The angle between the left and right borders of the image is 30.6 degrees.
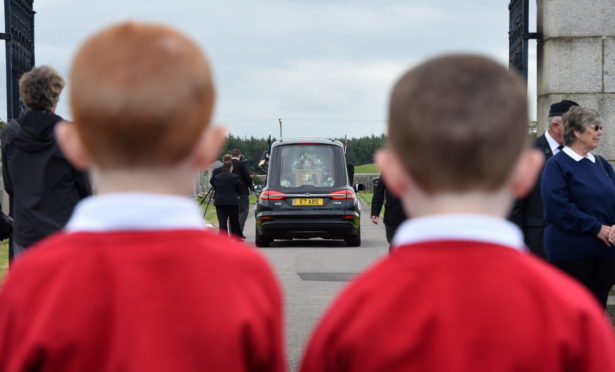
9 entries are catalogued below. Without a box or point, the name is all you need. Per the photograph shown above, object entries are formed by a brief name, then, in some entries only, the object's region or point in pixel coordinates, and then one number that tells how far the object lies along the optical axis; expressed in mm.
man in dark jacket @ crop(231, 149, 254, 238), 21578
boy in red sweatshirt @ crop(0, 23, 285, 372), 2096
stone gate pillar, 10477
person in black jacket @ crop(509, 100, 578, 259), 7391
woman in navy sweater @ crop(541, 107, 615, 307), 6707
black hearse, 20078
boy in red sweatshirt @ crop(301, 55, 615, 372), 2059
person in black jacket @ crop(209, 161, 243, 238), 20406
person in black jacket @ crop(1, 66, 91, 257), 6395
